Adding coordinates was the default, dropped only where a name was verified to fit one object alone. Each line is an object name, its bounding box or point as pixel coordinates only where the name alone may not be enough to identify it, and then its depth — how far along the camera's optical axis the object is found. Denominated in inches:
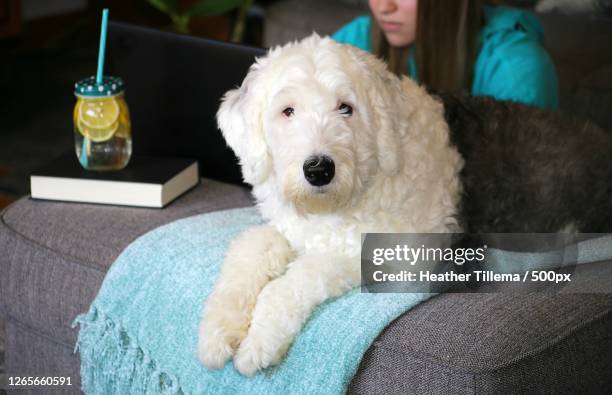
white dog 69.0
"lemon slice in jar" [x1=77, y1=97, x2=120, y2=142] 93.6
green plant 179.8
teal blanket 67.7
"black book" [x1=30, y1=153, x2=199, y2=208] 93.4
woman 108.3
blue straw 93.3
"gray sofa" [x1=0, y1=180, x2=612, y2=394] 65.4
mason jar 93.4
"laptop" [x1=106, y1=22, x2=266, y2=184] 96.0
